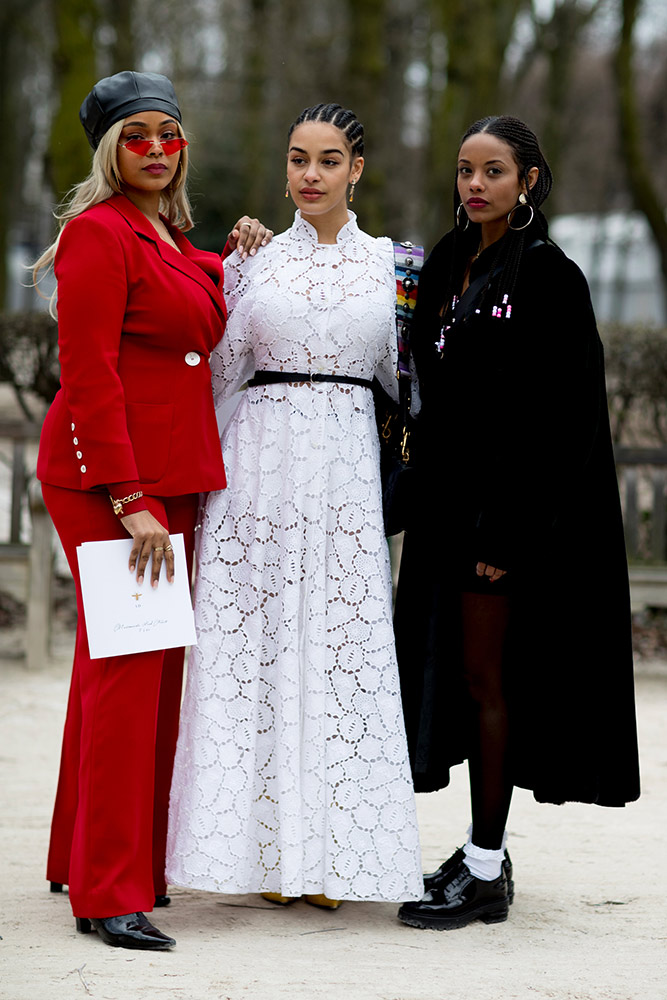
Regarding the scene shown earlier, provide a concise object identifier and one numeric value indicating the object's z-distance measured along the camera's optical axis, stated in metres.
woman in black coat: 6.99
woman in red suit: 6.65
